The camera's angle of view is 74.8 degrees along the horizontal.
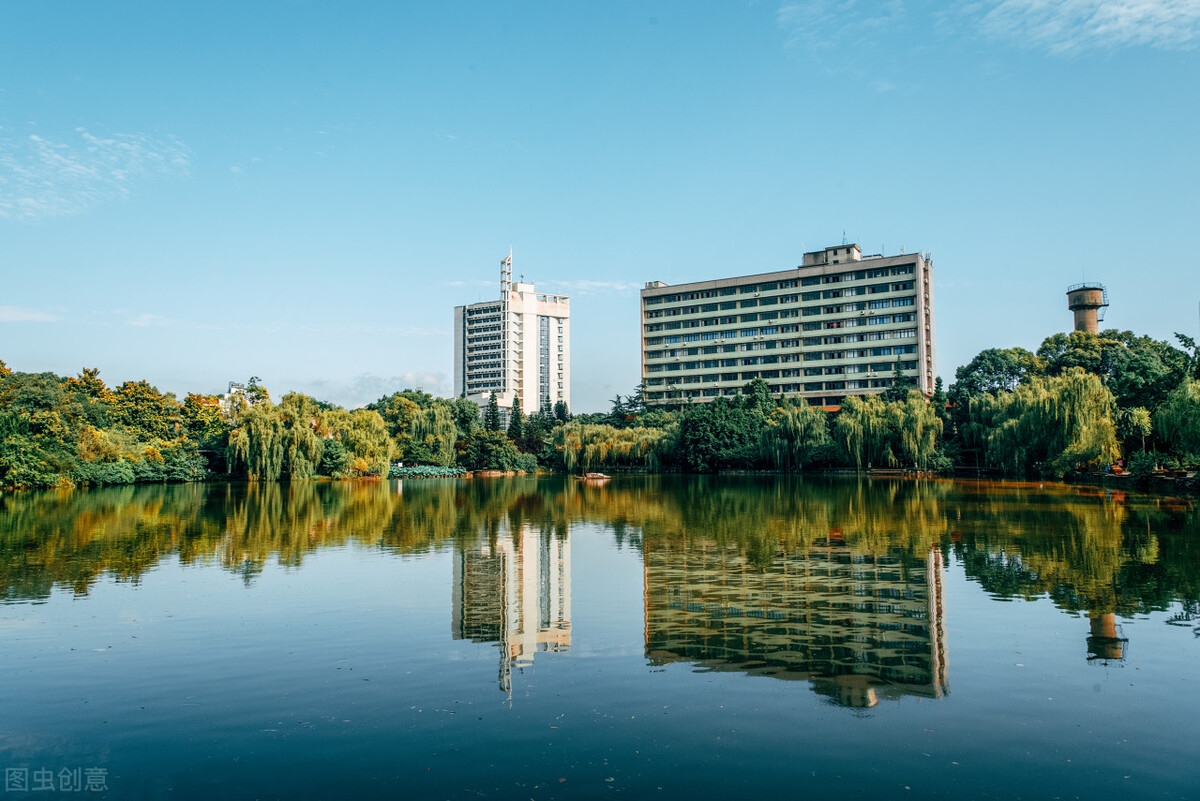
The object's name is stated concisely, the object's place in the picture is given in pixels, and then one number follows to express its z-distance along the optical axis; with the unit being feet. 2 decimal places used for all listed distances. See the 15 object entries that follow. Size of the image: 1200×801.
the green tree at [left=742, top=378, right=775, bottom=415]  257.69
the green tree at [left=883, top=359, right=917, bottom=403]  266.01
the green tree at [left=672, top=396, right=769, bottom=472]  238.07
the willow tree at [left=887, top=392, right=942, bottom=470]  184.03
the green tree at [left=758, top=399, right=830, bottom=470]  215.72
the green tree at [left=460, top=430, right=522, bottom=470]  249.34
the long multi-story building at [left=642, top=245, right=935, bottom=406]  310.65
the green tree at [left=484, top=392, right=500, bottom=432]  314.35
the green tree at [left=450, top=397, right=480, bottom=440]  278.67
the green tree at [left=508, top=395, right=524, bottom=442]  304.30
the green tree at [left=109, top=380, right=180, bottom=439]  190.90
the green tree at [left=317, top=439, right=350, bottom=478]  186.60
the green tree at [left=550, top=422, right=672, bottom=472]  254.47
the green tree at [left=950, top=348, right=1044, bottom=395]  262.88
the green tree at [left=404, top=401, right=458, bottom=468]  239.30
